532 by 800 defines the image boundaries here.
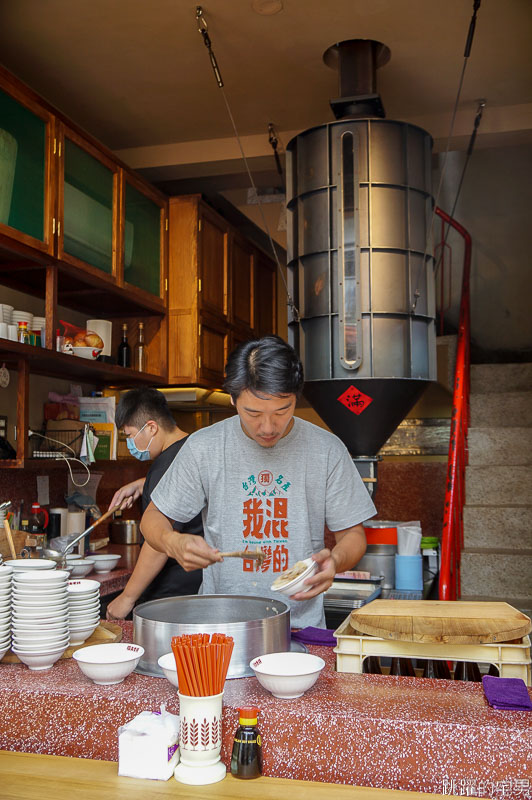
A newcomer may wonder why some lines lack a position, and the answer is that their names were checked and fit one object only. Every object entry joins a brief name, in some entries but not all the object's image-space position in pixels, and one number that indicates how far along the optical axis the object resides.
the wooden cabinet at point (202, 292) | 4.58
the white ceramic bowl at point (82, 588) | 1.80
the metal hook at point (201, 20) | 3.35
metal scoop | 3.13
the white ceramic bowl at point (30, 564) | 1.87
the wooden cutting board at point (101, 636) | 1.76
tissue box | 1.28
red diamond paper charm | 3.67
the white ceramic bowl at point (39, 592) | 1.62
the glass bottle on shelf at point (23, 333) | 3.23
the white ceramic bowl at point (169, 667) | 1.42
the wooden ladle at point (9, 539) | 2.07
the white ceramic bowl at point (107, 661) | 1.47
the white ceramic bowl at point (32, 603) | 1.63
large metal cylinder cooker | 3.64
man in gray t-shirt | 1.99
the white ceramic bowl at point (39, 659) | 1.61
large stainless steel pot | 1.51
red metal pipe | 3.16
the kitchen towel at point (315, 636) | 1.89
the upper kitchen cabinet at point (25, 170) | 3.07
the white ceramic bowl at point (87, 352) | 3.70
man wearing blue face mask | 2.46
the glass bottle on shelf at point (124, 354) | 4.41
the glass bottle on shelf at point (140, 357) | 4.50
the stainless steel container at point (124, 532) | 4.57
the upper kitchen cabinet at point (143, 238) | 4.16
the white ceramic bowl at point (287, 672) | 1.39
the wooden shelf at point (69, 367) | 3.22
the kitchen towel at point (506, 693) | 1.36
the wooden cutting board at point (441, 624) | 1.60
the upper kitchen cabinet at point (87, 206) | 3.50
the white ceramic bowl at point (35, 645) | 1.61
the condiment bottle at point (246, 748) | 1.27
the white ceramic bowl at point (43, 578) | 1.62
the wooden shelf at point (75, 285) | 3.33
